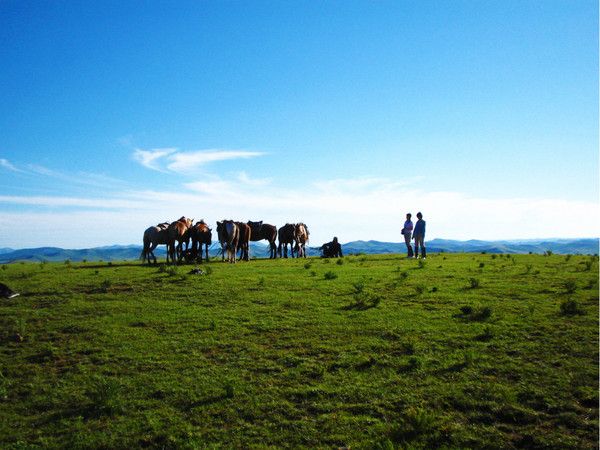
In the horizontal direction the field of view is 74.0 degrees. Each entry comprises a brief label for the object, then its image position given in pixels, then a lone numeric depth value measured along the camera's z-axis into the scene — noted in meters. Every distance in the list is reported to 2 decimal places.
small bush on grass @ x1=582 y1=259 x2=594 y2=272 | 20.09
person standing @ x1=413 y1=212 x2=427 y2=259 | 28.53
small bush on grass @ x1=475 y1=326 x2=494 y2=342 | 10.84
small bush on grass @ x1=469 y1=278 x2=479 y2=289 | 16.30
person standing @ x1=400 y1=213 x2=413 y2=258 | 30.09
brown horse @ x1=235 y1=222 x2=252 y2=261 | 32.62
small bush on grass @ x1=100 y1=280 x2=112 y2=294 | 17.61
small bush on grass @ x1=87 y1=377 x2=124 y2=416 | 8.58
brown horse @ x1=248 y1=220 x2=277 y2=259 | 36.94
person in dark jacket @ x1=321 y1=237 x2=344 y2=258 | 36.03
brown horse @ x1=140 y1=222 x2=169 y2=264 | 28.22
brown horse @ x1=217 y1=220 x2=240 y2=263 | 29.98
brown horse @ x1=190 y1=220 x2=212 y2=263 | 29.55
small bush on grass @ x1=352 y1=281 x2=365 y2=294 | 15.84
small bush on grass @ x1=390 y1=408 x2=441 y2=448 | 7.12
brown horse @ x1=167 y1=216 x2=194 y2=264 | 28.45
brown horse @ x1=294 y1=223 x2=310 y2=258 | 38.22
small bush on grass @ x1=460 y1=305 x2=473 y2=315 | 12.88
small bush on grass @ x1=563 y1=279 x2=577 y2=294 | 14.67
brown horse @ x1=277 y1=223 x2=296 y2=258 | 37.75
